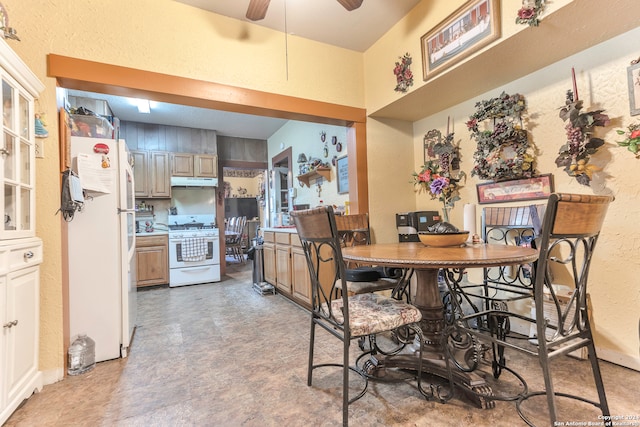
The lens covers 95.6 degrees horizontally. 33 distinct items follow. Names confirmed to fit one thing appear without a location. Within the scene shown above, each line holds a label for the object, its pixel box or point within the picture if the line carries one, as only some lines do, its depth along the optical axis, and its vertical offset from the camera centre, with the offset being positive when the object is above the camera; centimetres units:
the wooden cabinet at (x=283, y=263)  340 -53
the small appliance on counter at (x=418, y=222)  283 -7
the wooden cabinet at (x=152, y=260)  432 -57
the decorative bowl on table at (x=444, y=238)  169 -15
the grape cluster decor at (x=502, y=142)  226 +57
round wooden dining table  123 -21
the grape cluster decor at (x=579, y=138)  187 +47
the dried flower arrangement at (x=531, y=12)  166 +116
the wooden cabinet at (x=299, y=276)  302 -62
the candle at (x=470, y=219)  189 -4
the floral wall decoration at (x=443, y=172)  282 +43
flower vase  293 +1
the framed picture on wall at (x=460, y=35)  189 +128
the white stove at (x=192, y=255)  447 -52
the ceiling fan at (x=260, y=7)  184 +139
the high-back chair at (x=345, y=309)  132 -48
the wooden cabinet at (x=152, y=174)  464 +80
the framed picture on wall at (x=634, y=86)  174 +74
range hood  484 +68
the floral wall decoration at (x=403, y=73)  255 +127
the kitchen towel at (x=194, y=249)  451 -43
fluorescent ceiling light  381 +158
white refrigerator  200 -19
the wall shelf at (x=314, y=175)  387 +62
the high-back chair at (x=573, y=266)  102 -22
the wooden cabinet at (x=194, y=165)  489 +98
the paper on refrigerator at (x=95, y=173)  198 +36
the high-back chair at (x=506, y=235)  192 -19
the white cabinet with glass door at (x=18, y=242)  140 -8
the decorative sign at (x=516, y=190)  218 +18
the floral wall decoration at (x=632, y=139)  169 +41
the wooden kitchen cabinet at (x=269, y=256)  383 -51
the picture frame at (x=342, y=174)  351 +53
